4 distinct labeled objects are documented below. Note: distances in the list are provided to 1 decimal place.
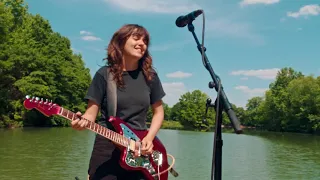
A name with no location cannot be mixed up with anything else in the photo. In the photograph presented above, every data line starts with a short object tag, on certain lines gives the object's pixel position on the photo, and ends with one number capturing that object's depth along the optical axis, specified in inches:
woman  100.3
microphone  117.5
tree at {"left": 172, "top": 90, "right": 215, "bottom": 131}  3221.0
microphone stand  105.2
